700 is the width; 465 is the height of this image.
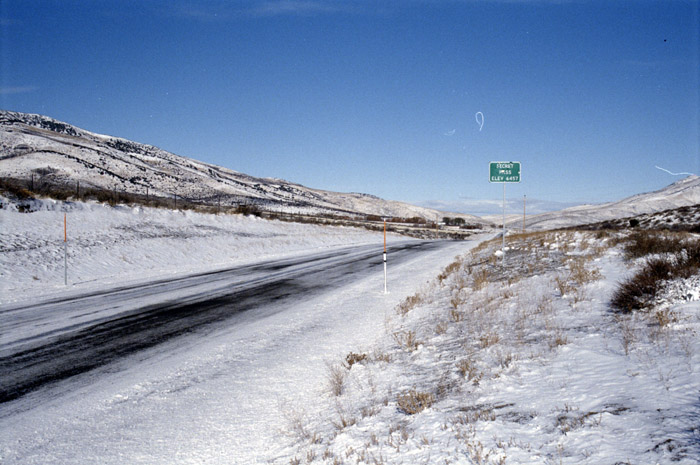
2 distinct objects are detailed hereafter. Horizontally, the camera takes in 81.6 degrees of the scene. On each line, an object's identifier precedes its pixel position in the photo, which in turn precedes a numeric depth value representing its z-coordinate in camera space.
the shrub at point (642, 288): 6.19
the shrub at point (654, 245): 9.73
